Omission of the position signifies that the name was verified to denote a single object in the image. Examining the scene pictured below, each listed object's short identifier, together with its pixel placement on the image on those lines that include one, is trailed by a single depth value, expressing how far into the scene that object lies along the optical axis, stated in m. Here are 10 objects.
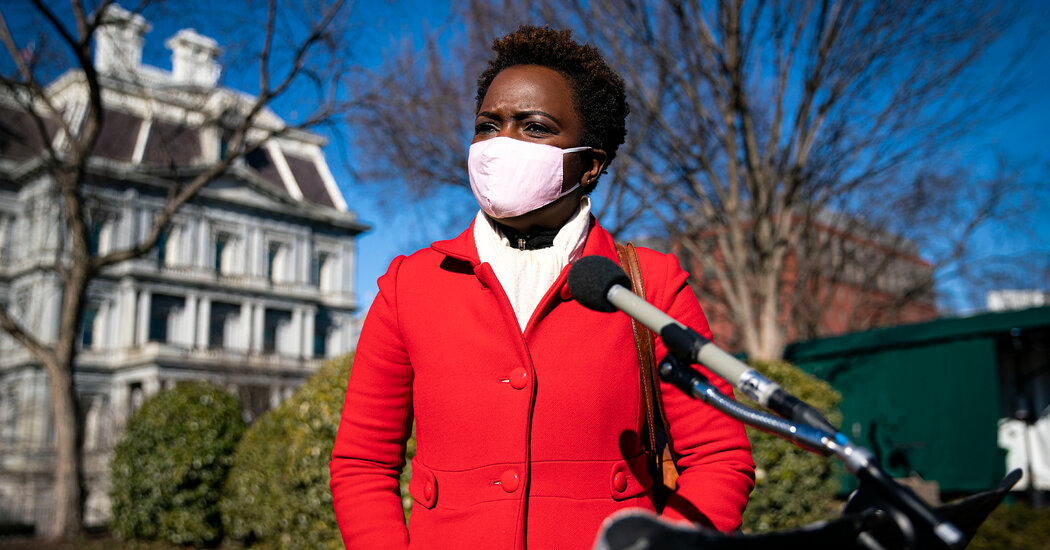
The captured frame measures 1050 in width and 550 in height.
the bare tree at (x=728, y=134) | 10.61
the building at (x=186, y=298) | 36.50
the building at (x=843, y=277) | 20.94
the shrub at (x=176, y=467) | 10.65
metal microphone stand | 1.11
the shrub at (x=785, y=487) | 7.68
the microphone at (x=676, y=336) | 1.28
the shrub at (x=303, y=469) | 6.88
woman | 1.87
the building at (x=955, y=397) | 13.22
